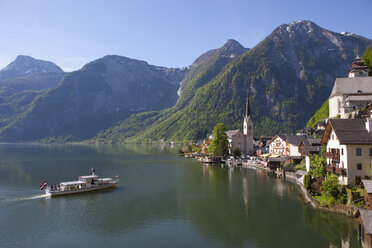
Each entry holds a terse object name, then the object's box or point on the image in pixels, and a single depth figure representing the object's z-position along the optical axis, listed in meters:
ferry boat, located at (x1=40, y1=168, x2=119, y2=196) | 60.97
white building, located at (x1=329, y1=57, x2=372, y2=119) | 75.62
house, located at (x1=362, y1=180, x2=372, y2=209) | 36.03
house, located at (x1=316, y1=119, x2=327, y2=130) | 92.21
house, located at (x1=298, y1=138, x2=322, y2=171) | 69.19
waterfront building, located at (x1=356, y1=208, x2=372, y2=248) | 28.42
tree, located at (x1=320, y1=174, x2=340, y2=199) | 43.72
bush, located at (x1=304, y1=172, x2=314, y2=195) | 53.16
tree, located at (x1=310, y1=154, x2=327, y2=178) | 53.38
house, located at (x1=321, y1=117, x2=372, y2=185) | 43.25
